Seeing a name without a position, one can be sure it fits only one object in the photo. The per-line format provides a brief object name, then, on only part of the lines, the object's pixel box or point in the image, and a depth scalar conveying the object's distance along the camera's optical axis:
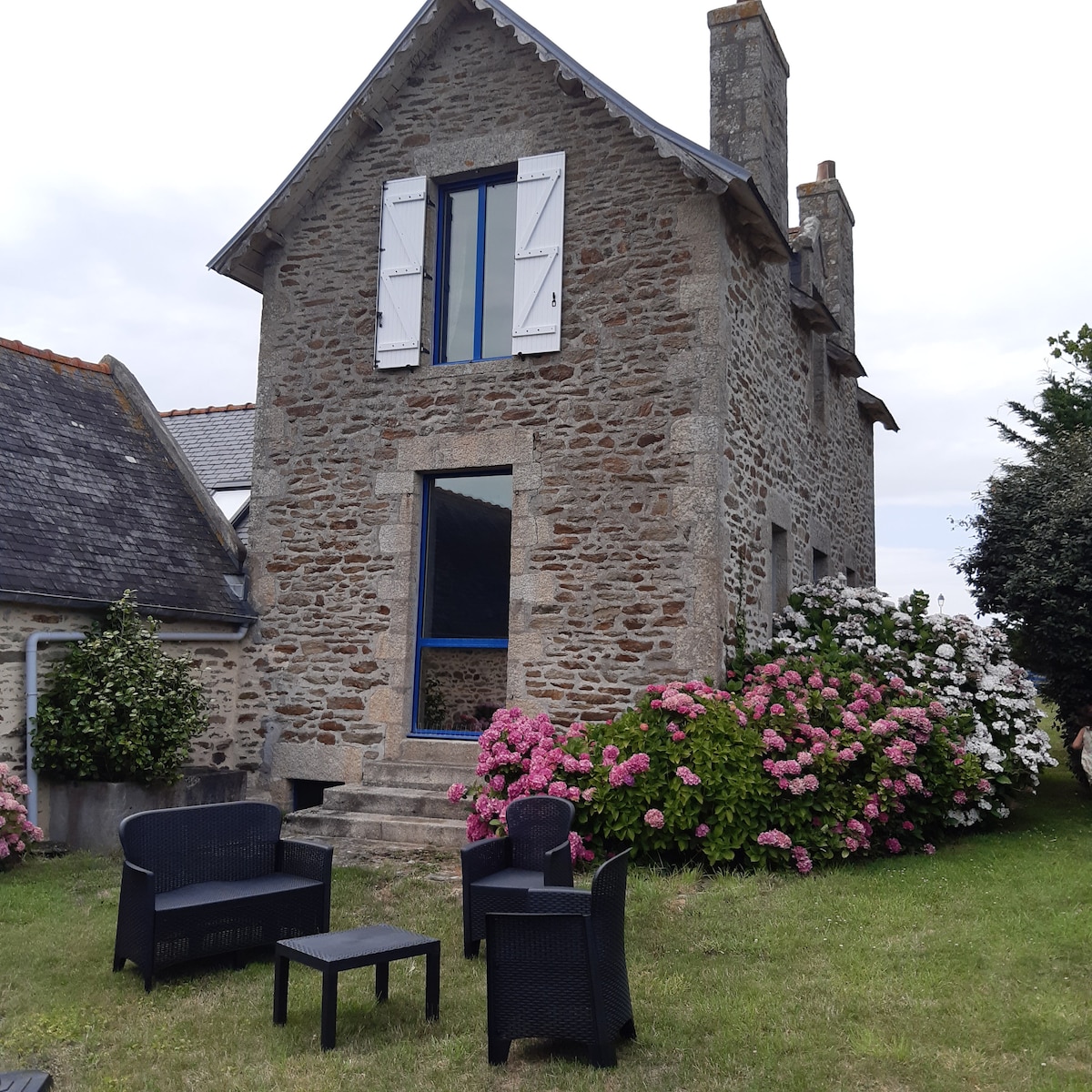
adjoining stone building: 7.48
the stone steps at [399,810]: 7.57
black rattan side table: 4.01
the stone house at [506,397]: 8.13
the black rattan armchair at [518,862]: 5.12
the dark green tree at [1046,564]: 8.48
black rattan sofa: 4.79
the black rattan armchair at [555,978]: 3.80
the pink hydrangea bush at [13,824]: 6.67
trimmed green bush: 7.44
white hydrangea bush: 7.92
